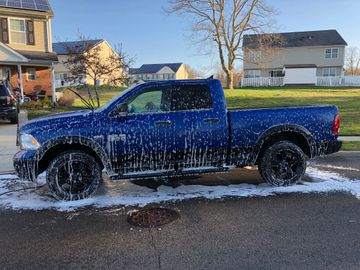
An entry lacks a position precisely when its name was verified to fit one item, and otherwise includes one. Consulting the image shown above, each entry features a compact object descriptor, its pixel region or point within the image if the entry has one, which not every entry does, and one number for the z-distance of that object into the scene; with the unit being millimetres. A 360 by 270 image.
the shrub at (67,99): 21297
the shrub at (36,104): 19031
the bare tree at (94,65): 16812
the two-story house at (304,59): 46906
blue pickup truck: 5355
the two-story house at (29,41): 22531
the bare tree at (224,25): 38312
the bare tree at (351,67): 91619
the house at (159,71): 90062
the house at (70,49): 18062
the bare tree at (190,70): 107588
